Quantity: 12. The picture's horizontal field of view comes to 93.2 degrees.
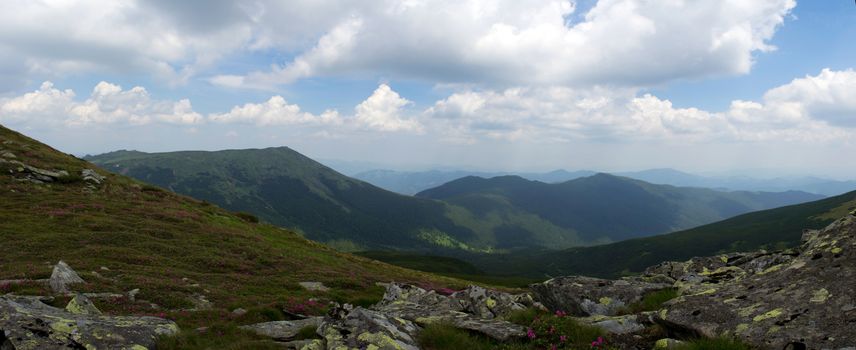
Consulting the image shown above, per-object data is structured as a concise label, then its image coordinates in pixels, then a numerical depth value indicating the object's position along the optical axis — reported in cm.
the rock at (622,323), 1312
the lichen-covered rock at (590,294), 1719
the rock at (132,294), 2319
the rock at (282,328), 1673
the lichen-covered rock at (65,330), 1145
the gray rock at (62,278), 2258
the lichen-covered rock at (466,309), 1352
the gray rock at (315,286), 3405
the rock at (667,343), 1080
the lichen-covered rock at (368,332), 1176
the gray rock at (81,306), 1634
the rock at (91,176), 6210
